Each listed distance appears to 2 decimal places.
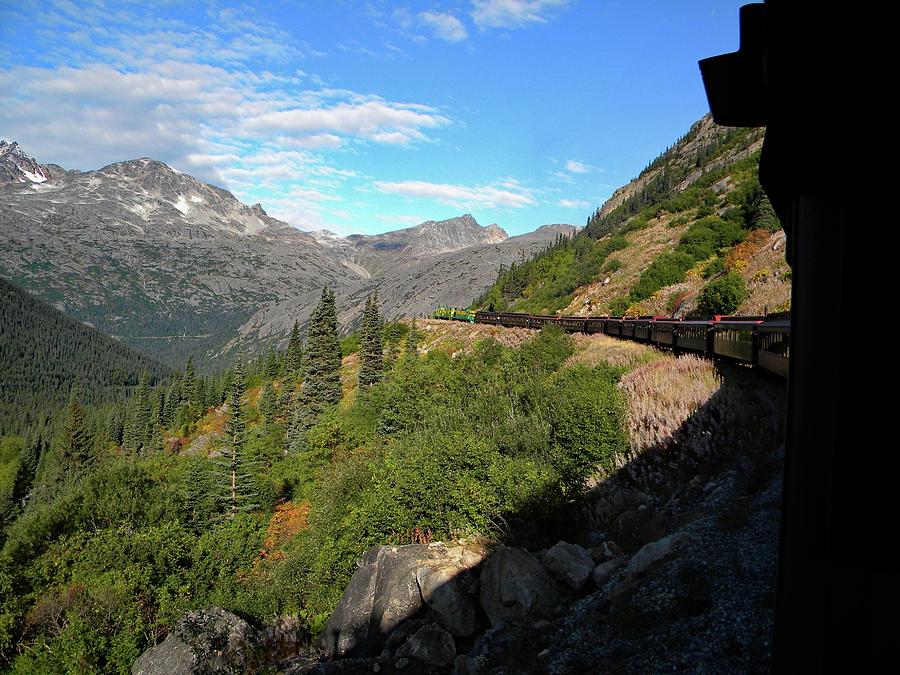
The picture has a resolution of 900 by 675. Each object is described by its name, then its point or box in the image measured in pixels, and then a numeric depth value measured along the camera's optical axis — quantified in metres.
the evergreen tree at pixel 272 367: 99.06
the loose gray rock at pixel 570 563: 8.09
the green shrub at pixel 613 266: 62.92
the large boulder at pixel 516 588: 8.07
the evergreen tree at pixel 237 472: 35.28
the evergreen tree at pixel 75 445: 73.88
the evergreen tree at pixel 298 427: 44.00
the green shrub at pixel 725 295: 29.06
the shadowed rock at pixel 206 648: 13.66
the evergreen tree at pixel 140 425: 101.81
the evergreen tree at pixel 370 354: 50.28
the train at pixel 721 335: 10.80
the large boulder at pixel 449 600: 9.23
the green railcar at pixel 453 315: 67.80
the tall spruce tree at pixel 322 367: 51.38
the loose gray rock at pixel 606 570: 7.81
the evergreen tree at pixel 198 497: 34.94
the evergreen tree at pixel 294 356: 78.69
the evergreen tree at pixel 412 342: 56.66
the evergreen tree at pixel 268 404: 64.45
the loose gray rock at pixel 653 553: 6.69
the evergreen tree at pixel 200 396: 107.13
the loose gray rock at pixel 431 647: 8.49
